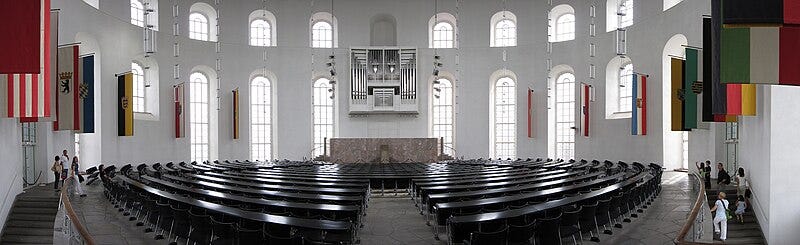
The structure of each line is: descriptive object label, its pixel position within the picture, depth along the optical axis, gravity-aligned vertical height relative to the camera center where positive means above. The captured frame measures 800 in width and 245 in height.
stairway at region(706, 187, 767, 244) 12.80 -2.69
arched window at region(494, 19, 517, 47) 32.16 +4.88
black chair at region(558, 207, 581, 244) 8.64 -1.64
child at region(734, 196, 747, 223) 13.67 -2.20
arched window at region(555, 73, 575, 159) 30.42 +0.18
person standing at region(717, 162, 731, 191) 16.78 -1.77
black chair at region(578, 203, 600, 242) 9.31 -1.70
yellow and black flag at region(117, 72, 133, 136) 22.16 +0.60
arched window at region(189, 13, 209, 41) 29.45 +4.92
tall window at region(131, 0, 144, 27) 26.03 +5.01
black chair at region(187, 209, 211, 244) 8.27 -1.61
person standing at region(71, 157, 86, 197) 15.77 -1.66
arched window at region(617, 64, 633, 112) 26.97 +1.43
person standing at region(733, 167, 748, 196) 15.57 -1.89
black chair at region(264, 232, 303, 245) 6.71 -1.46
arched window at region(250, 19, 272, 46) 31.30 +4.82
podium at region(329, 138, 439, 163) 28.25 -1.59
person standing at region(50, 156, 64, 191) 16.52 -1.51
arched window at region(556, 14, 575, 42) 30.69 +5.04
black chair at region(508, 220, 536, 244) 7.56 -1.56
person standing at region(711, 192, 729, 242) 11.51 -2.00
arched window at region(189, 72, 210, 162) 29.42 +0.15
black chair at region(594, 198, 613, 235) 9.84 -1.69
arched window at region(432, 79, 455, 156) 32.34 +0.21
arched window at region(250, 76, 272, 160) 31.14 +0.01
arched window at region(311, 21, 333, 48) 32.09 +4.71
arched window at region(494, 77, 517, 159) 32.09 +0.03
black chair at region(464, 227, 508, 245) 7.19 -1.55
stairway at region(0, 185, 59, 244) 13.16 -2.52
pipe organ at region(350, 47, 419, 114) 29.91 +2.08
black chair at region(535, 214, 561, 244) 8.19 -1.68
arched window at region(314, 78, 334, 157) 31.95 +0.39
